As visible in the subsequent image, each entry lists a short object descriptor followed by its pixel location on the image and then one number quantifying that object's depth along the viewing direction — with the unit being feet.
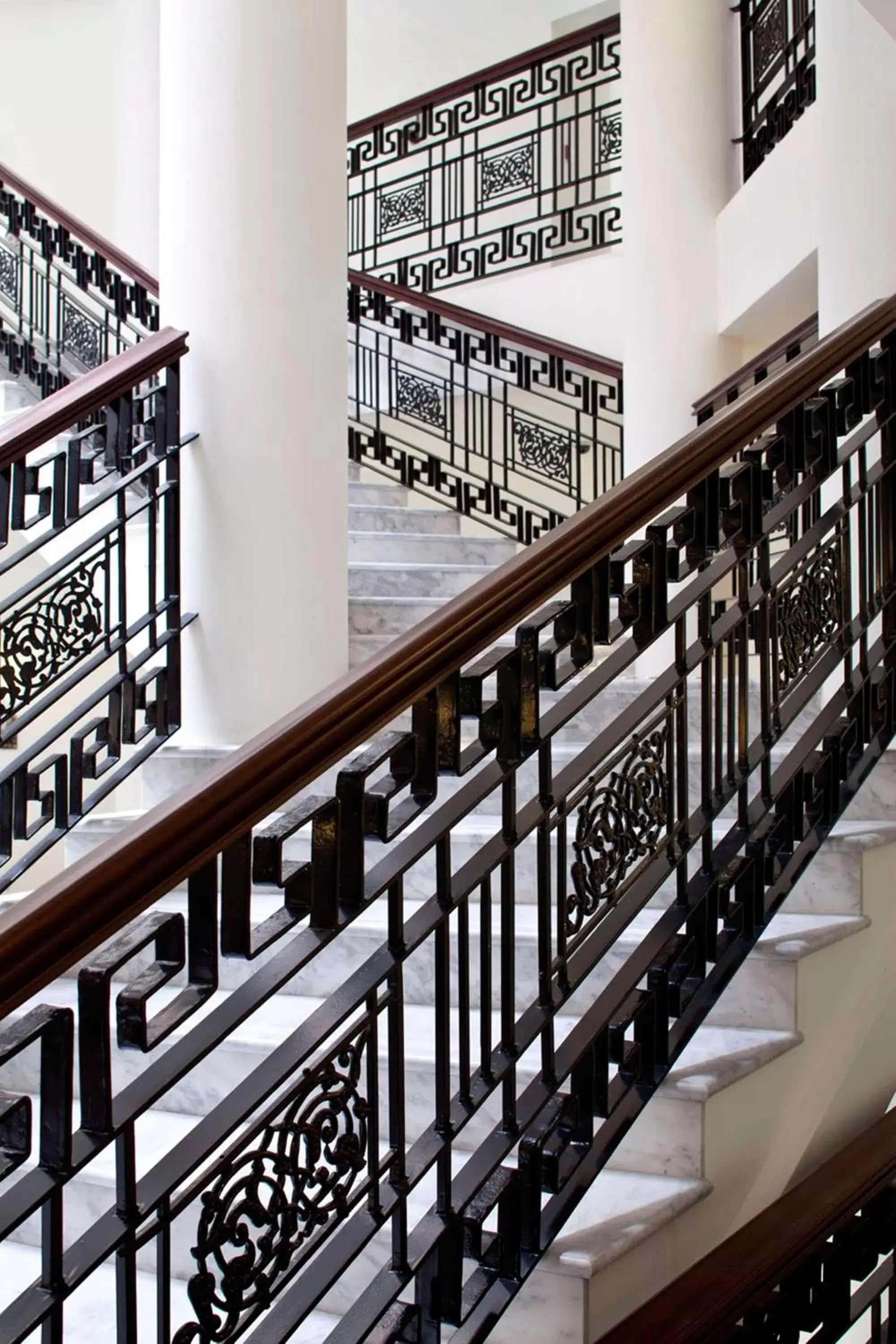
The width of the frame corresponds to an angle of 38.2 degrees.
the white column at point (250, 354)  11.11
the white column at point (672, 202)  16.60
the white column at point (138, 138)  28.19
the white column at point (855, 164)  9.98
